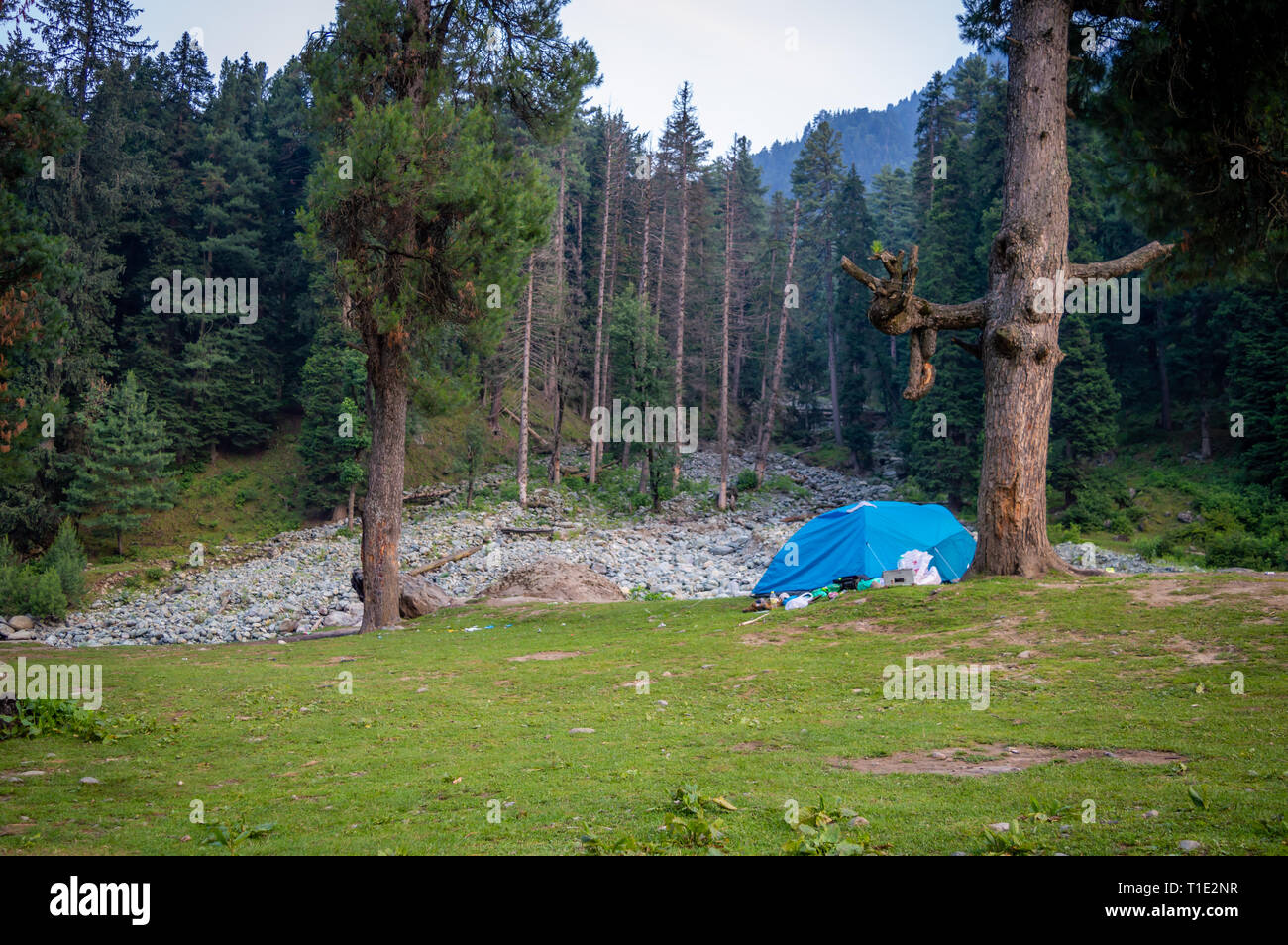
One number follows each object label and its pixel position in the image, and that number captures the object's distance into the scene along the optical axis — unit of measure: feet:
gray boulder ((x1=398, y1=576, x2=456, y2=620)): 59.00
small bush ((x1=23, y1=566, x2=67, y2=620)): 75.92
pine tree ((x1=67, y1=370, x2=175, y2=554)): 107.14
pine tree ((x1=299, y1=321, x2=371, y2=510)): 115.85
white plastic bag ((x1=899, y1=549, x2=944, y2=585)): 49.21
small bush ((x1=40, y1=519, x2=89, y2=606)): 81.87
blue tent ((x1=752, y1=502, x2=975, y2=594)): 50.26
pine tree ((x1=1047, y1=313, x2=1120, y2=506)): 108.58
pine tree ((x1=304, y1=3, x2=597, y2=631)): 48.08
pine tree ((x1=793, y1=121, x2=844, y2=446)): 170.60
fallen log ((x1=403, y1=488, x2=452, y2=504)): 126.82
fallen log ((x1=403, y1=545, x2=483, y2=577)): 81.87
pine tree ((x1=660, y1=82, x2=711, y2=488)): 140.05
